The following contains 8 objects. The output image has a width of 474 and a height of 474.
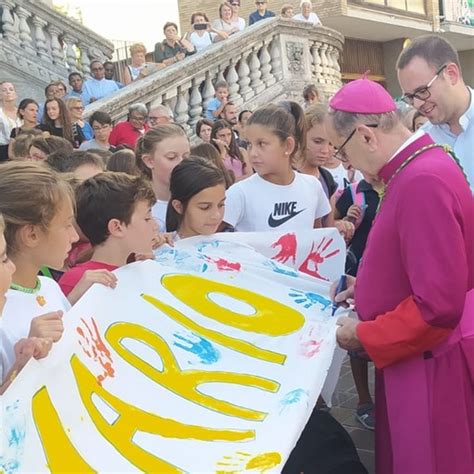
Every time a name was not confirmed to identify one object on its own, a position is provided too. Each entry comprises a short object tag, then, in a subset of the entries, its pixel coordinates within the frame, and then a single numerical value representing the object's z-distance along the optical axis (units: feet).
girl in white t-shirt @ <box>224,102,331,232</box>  13.55
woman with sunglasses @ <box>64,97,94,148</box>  29.73
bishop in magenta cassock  8.04
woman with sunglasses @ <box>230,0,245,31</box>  47.75
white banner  6.81
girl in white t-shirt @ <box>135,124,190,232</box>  14.11
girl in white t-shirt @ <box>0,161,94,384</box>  8.20
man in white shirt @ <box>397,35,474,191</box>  11.88
